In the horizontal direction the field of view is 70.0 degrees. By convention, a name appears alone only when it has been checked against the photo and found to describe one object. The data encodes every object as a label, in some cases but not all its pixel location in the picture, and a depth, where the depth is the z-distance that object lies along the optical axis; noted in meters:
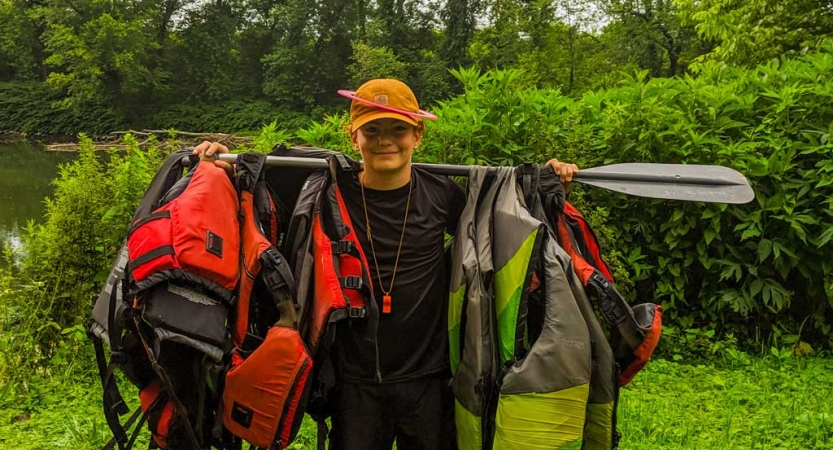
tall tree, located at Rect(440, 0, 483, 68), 40.22
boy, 2.27
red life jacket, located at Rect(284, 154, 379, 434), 2.08
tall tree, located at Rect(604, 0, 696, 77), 30.81
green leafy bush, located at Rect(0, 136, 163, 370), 4.38
